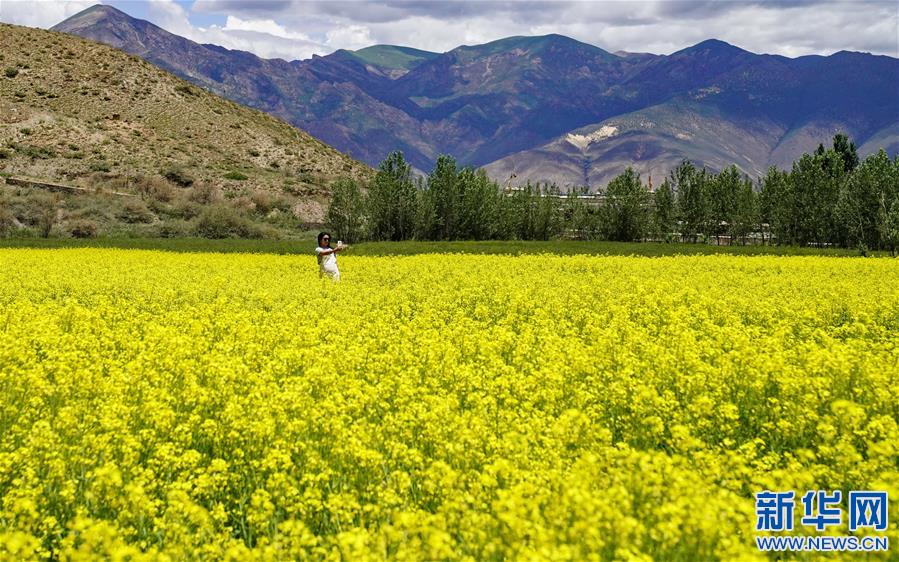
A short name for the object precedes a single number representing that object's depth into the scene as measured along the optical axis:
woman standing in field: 22.72
